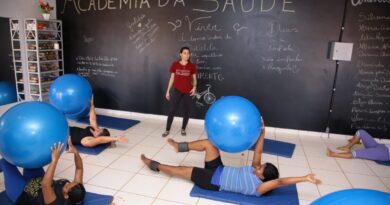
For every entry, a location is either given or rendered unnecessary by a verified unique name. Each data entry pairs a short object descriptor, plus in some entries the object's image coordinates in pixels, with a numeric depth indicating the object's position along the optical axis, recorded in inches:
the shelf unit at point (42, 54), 194.9
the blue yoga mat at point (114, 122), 185.8
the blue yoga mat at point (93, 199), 95.3
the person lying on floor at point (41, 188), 78.8
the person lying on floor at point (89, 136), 140.3
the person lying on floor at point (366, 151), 146.5
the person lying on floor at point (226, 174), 99.6
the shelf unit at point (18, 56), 195.3
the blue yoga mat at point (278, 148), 152.8
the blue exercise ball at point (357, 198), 36.6
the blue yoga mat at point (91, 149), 141.6
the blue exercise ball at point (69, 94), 152.9
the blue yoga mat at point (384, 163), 146.6
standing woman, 172.6
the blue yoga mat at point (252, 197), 102.6
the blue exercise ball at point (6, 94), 157.2
